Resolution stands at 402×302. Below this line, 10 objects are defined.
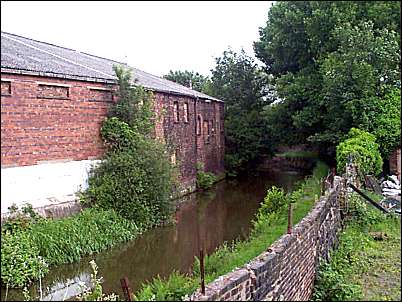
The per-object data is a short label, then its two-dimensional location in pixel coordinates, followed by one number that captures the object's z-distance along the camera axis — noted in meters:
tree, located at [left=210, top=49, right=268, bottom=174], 30.59
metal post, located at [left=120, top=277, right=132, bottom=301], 4.16
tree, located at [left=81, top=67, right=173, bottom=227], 14.05
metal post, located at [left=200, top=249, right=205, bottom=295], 4.45
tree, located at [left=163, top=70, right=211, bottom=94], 33.28
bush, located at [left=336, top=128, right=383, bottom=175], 14.58
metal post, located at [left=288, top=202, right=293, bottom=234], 6.75
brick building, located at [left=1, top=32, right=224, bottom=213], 11.66
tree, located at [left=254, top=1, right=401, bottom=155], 18.25
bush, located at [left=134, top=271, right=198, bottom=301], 5.44
